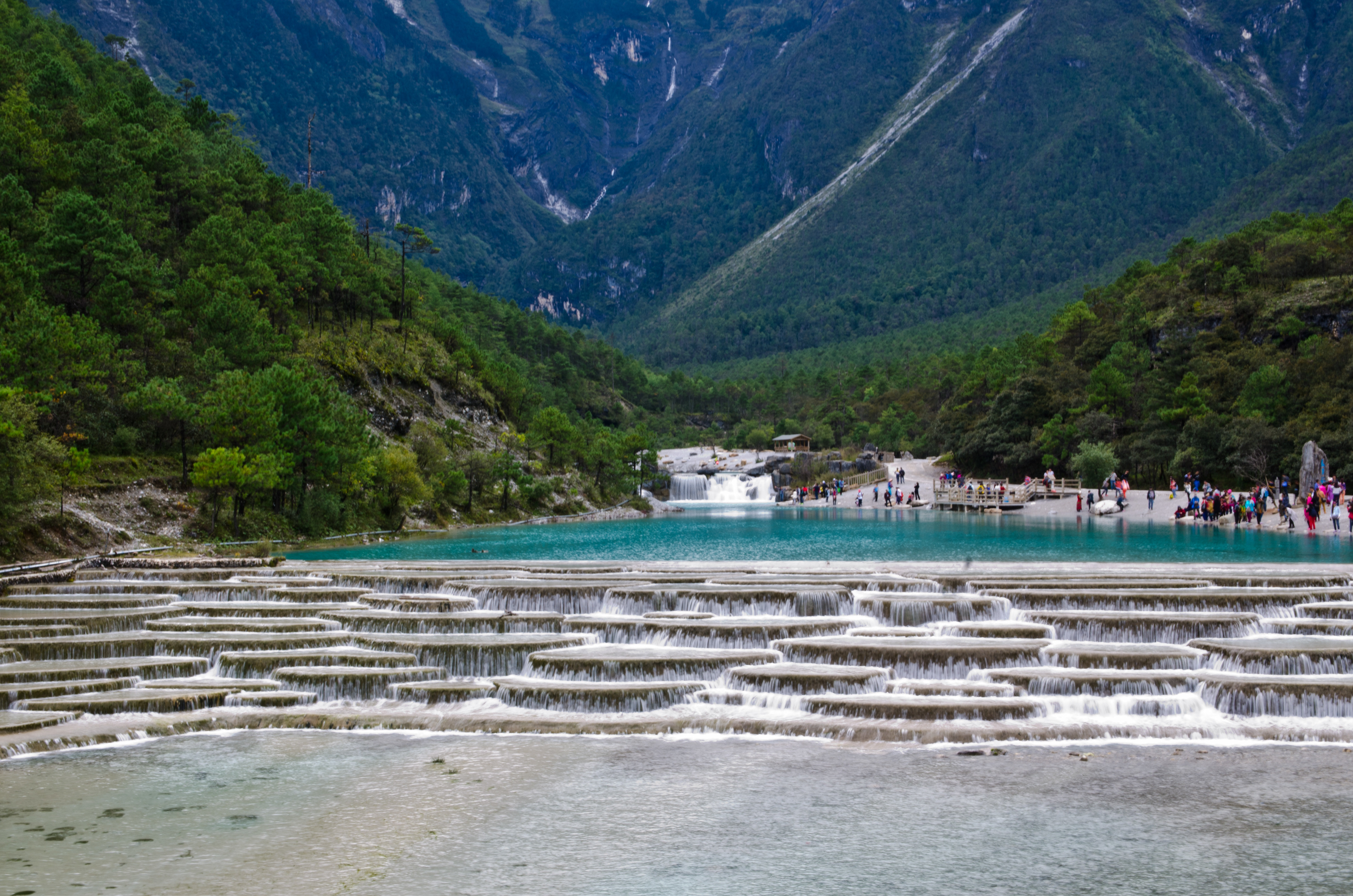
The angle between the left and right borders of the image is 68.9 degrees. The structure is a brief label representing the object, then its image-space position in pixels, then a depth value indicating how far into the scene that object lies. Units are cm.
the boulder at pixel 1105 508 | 7406
